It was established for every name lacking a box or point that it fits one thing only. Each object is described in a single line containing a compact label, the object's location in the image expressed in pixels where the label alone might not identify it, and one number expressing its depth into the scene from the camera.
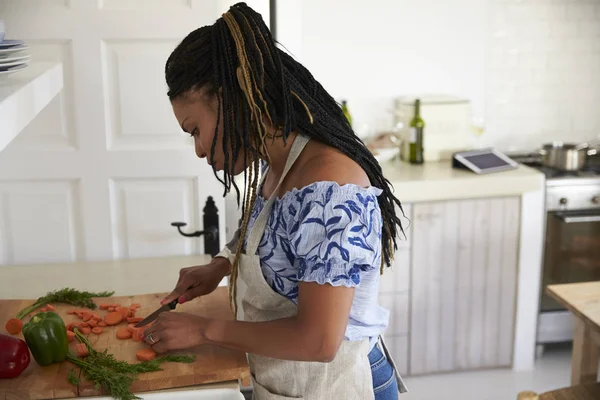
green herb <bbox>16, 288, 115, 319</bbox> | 1.96
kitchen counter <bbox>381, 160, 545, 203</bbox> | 3.58
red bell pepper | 1.54
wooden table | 2.57
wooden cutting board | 1.53
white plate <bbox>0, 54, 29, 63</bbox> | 1.46
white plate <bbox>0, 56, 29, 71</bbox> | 1.46
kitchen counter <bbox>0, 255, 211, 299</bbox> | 2.45
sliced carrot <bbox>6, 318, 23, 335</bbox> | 1.78
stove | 3.74
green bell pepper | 1.59
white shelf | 1.24
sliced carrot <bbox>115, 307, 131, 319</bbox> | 1.85
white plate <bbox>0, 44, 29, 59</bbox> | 1.48
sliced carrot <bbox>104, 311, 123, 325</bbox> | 1.81
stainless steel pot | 3.86
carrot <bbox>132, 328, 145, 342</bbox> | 1.71
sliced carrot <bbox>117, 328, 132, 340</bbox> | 1.73
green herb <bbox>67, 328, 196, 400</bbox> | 1.51
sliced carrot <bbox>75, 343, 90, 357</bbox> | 1.66
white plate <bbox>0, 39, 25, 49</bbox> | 1.48
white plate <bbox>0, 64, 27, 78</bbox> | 1.51
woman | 1.43
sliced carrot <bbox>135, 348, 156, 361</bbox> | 1.62
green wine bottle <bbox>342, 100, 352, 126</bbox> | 3.84
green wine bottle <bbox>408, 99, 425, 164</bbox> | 3.95
